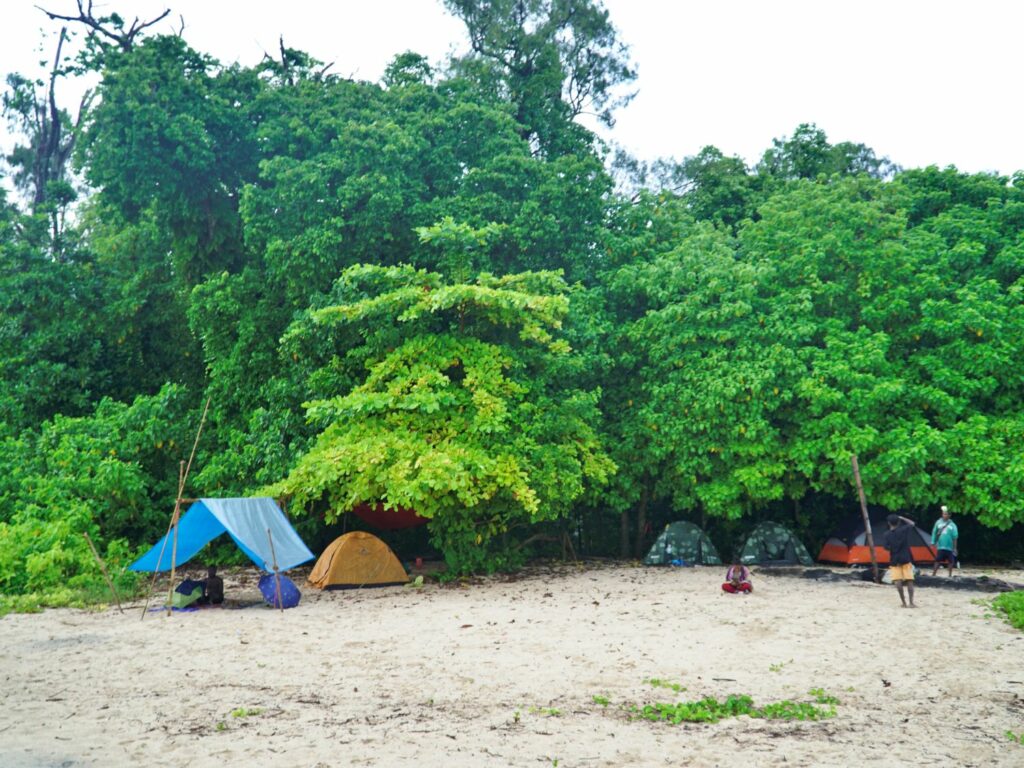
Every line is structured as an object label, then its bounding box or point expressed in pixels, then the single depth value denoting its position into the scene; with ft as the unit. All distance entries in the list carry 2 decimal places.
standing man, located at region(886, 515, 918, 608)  41.50
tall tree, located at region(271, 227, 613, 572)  48.57
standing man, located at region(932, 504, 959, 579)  52.34
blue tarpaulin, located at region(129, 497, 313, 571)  43.47
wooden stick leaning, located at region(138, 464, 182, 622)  42.31
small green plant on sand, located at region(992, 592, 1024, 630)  35.99
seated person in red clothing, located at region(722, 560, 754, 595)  47.26
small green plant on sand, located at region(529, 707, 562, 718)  23.40
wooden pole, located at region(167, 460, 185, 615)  40.63
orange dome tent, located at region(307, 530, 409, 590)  50.78
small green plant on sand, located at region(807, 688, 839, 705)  24.30
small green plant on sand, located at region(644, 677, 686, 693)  26.02
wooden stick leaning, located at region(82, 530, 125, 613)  41.95
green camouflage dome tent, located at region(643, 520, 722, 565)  62.80
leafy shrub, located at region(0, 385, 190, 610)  47.34
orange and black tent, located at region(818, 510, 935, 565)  60.08
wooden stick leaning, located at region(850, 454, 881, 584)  45.50
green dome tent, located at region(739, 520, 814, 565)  61.57
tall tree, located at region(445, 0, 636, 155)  78.07
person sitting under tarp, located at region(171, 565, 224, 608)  42.63
